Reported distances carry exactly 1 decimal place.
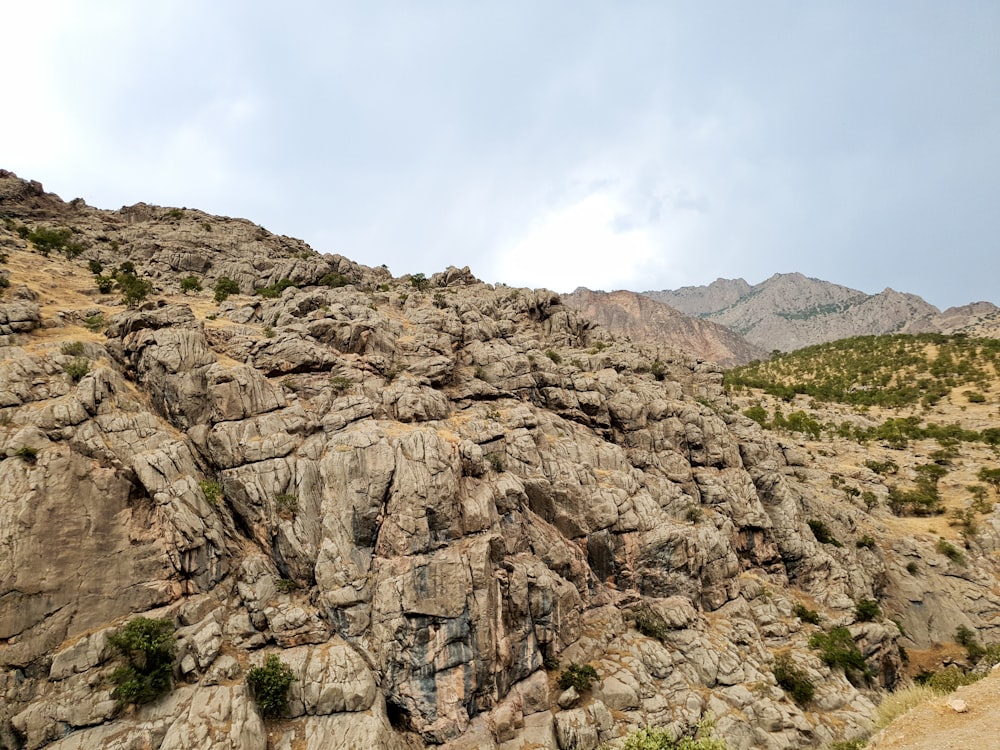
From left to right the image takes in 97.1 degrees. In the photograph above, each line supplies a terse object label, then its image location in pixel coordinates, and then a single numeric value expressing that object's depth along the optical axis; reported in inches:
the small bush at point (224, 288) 2080.0
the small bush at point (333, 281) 2425.0
